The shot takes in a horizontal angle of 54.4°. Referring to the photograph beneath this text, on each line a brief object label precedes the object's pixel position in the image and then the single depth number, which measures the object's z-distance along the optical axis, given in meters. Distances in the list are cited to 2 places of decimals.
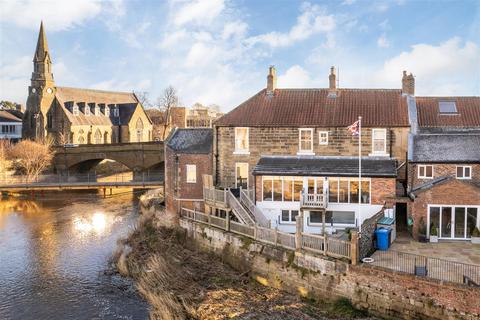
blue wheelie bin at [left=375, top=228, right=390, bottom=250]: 22.53
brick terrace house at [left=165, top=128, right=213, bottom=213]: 32.03
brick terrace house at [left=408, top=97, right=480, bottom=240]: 23.97
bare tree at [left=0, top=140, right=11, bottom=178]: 57.36
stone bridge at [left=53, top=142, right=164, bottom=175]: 58.28
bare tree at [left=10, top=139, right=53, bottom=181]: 59.66
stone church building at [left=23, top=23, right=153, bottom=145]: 74.19
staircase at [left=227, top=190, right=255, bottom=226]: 26.64
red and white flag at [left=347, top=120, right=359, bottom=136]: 24.50
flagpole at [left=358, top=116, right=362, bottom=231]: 25.65
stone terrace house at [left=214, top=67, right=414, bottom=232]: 27.03
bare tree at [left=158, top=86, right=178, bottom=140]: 82.00
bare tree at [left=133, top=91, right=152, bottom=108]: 109.19
